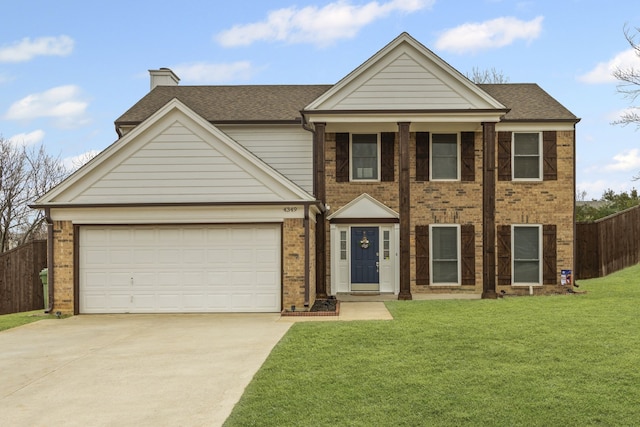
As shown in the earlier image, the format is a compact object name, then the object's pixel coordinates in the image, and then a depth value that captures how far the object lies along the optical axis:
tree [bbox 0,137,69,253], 30.59
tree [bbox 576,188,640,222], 32.56
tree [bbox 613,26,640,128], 22.09
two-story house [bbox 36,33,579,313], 15.73
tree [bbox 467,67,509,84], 40.12
